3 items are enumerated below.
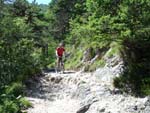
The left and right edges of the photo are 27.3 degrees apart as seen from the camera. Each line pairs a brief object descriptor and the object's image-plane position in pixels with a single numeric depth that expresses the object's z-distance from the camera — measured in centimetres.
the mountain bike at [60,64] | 1697
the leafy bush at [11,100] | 965
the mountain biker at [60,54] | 1675
